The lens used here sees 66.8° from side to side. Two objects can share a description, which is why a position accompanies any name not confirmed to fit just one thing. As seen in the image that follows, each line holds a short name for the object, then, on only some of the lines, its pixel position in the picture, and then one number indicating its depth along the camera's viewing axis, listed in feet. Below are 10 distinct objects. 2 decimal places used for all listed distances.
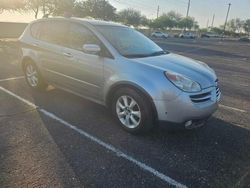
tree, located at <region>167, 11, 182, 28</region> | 236.87
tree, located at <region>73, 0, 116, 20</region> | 101.85
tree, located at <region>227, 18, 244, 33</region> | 291.01
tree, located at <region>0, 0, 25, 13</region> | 49.86
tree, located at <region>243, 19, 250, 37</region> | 279.83
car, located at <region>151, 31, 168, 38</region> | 127.96
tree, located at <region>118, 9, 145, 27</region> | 186.19
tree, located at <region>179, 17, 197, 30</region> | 227.72
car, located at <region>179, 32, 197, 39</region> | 157.90
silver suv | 9.25
